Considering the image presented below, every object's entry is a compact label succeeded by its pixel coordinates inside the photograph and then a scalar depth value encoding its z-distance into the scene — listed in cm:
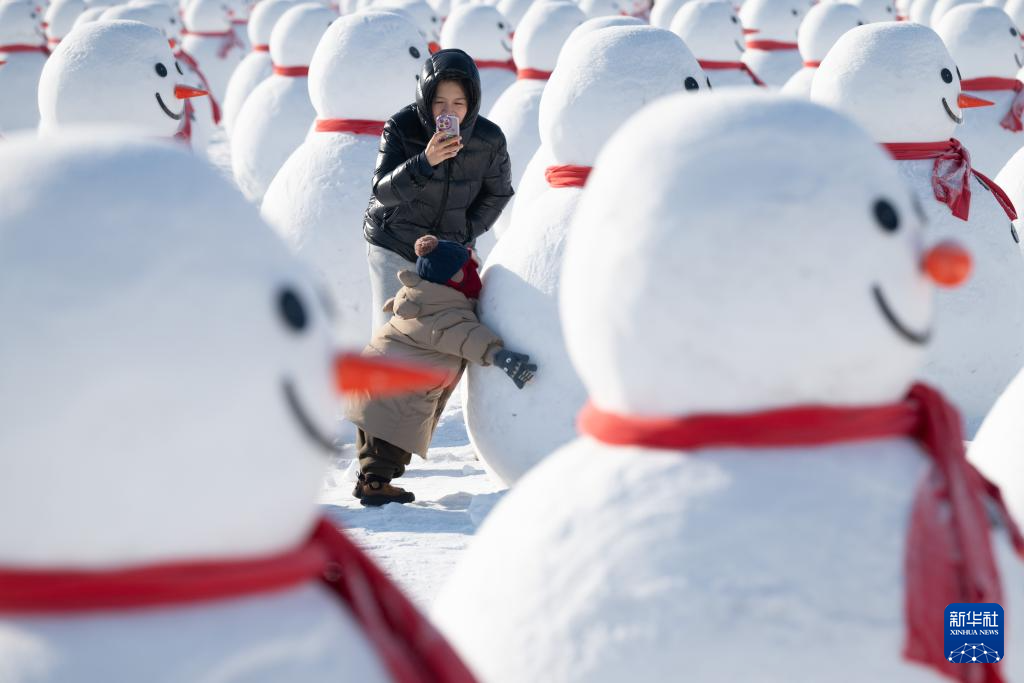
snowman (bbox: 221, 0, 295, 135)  2537
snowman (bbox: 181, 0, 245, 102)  3105
